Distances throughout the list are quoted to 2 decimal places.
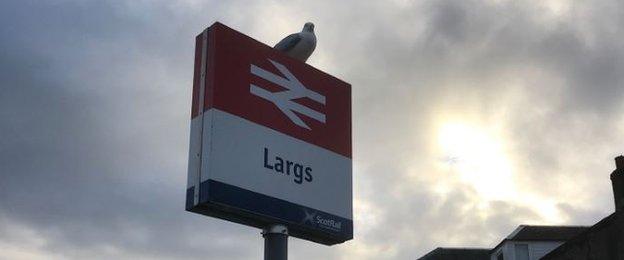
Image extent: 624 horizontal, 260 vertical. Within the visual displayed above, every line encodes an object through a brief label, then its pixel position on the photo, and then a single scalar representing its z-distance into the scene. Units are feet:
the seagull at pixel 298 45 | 37.70
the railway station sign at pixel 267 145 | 32.19
